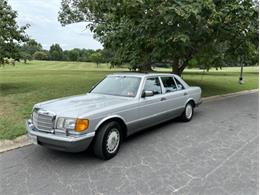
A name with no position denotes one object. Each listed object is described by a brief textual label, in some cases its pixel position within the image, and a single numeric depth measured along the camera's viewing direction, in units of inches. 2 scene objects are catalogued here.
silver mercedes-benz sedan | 121.8
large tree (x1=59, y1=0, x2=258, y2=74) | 255.8
